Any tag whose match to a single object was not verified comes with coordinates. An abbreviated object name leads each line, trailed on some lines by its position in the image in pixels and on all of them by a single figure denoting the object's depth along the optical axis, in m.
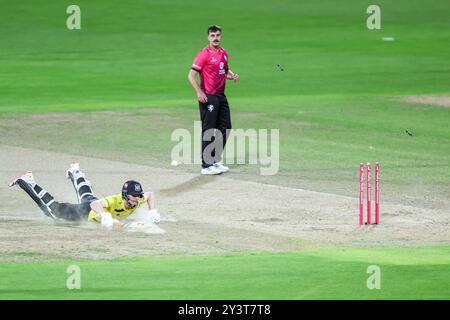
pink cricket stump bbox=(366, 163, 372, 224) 19.64
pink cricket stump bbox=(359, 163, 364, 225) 19.44
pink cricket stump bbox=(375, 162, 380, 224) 19.56
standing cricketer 23.86
